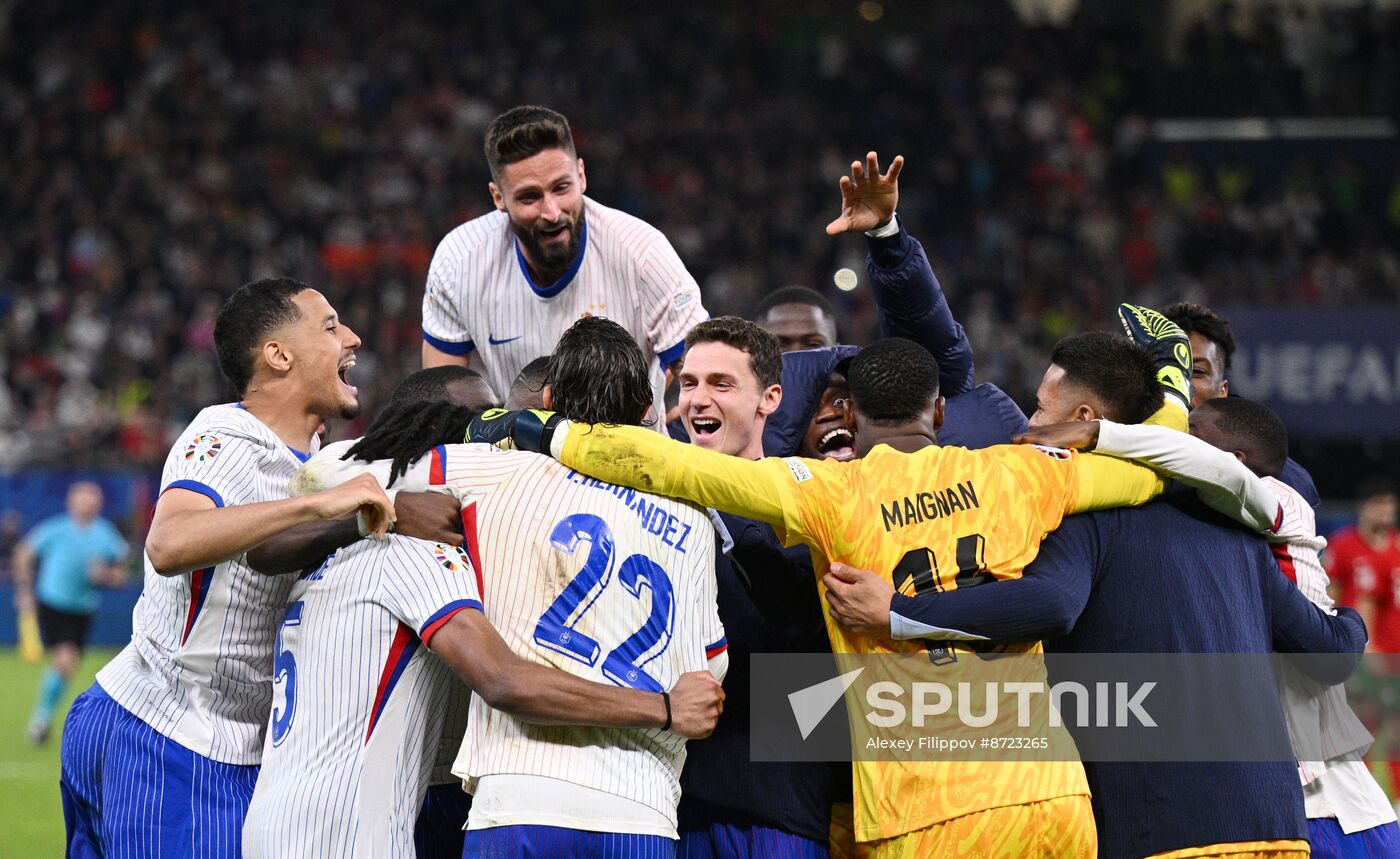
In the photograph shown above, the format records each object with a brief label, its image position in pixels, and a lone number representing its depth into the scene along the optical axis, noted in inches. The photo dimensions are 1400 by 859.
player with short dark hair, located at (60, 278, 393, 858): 333.7
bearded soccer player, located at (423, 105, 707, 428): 443.2
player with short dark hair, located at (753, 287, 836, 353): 547.5
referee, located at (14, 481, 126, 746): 1099.9
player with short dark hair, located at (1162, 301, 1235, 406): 463.8
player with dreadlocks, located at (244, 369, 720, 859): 293.3
